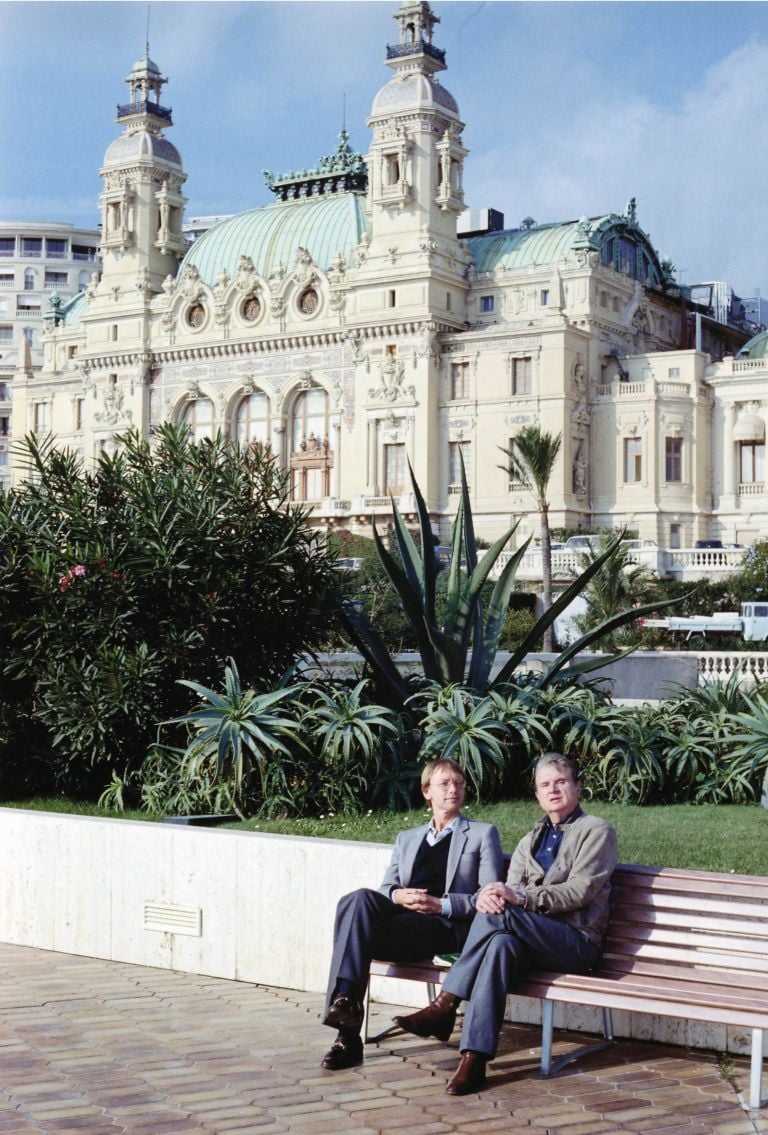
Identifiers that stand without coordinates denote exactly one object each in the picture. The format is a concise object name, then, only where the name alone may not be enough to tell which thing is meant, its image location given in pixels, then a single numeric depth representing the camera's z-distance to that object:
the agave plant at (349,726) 12.24
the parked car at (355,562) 45.01
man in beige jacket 7.29
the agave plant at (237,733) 12.20
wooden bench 7.22
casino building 61.41
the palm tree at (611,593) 38.22
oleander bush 13.70
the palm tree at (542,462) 40.38
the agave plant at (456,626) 13.79
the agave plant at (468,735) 12.45
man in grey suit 7.67
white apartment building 114.06
